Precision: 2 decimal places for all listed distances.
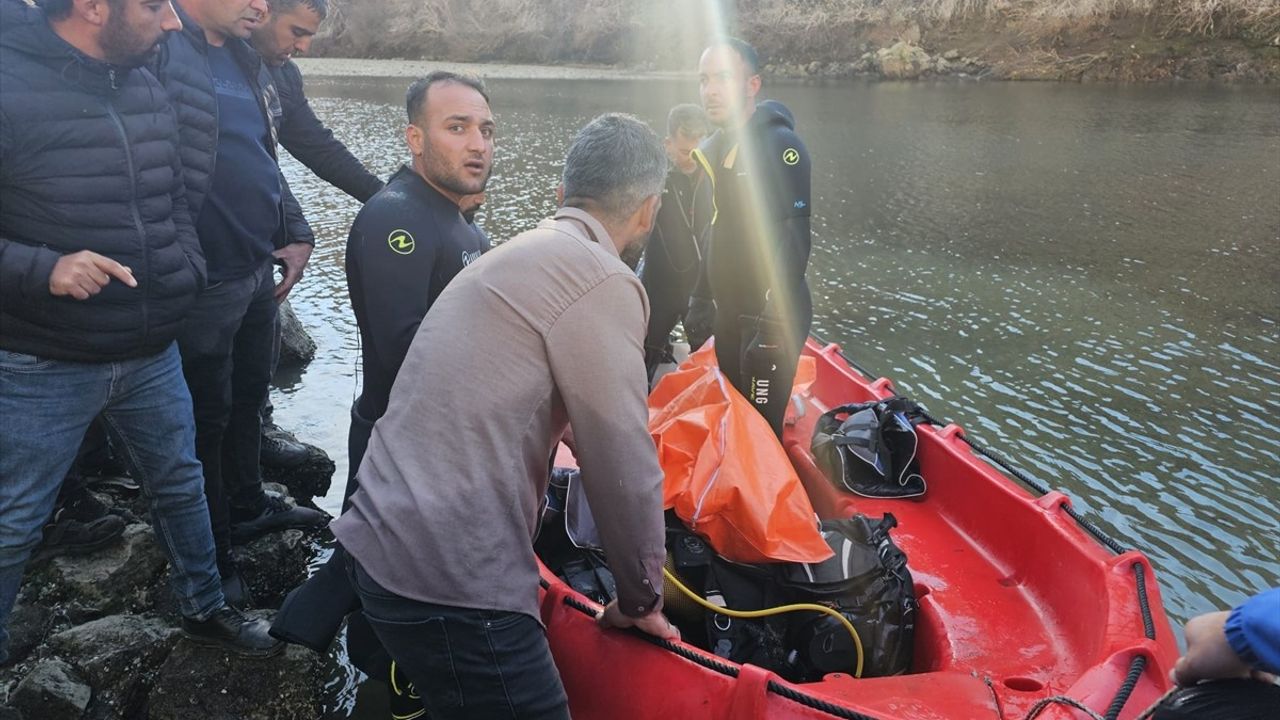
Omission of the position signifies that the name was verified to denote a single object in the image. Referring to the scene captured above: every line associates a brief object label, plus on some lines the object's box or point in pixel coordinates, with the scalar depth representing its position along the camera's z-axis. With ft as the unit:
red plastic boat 8.16
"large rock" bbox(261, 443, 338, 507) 16.83
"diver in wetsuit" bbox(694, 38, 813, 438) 12.87
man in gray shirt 5.75
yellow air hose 9.20
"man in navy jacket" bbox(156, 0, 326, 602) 9.04
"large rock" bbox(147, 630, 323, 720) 10.44
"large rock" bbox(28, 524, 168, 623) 11.82
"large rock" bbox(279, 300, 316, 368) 24.36
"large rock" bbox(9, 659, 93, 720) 9.83
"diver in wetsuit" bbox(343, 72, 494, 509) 8.50
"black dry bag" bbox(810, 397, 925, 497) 13.15
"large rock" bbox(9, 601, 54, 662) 10.93
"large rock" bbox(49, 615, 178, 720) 10.55
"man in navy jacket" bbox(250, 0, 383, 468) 10.61
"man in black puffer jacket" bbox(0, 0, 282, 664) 7.18
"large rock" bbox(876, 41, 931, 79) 114.93
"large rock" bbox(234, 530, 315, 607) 13.15
